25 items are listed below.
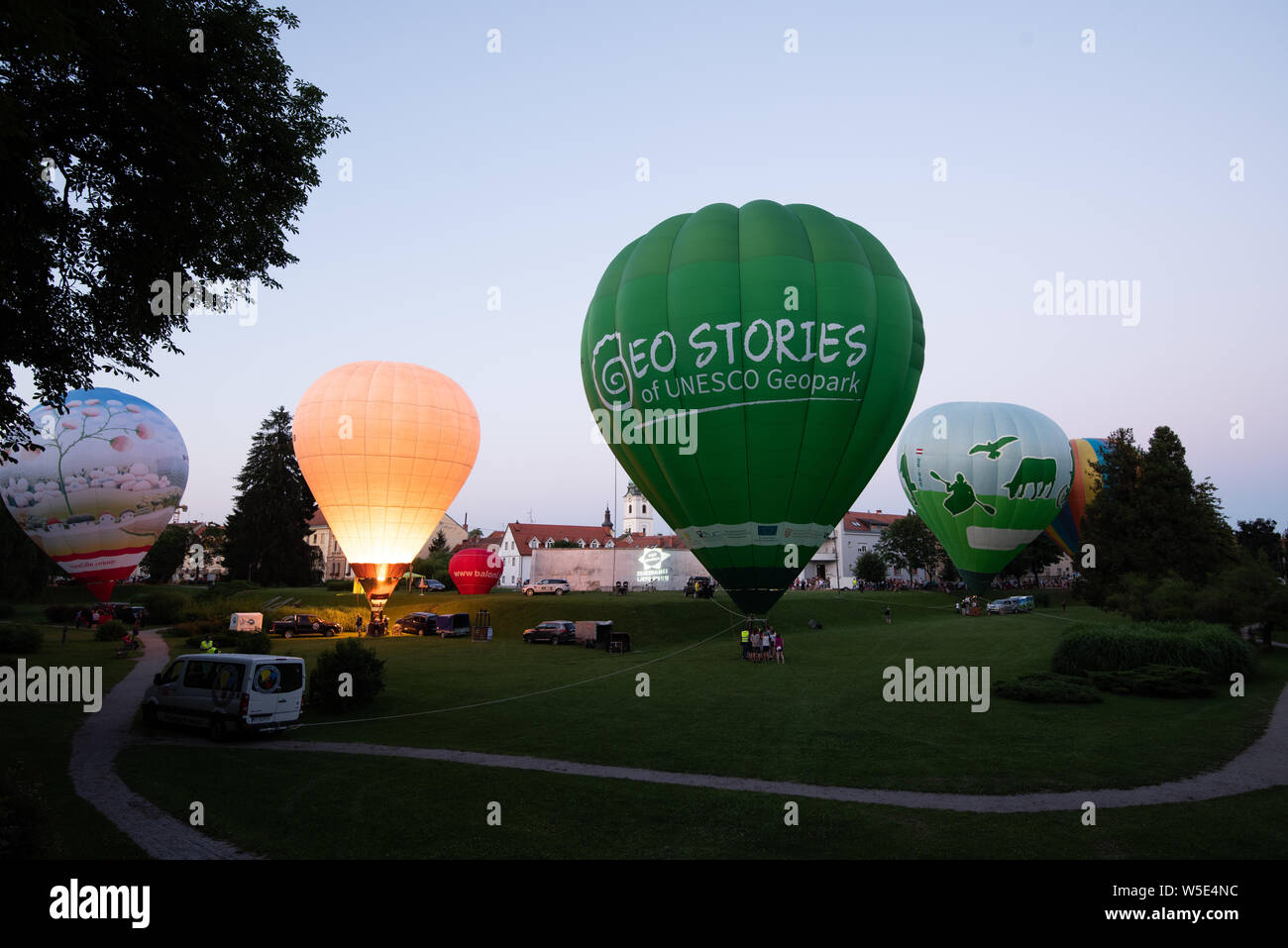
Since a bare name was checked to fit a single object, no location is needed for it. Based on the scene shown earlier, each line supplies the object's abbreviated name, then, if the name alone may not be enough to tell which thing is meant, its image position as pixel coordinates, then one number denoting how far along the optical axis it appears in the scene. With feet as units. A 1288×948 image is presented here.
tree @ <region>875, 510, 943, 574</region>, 280.92
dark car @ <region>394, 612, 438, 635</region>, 139.74
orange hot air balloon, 126.52
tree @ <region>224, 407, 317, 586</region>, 245.24
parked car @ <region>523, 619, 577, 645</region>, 129.59
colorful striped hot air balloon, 177.47
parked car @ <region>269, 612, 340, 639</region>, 133.59
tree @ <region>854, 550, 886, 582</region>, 268.21
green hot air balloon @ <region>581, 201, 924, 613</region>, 70.49
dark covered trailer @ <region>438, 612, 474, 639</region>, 139.03
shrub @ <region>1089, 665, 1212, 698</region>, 71.36
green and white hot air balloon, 150.82
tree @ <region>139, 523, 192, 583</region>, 296.71
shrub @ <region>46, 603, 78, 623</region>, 155.10
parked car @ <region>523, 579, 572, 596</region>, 194.85
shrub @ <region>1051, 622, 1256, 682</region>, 78.89
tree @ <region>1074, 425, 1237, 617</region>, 113.39
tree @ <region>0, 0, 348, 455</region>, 36.58
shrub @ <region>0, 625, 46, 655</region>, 98.94
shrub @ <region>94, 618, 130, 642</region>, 119.75
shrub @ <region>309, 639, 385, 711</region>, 66.35
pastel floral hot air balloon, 120.16
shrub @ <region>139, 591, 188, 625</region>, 155.94
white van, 54.85
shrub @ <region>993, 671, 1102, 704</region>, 68.18
